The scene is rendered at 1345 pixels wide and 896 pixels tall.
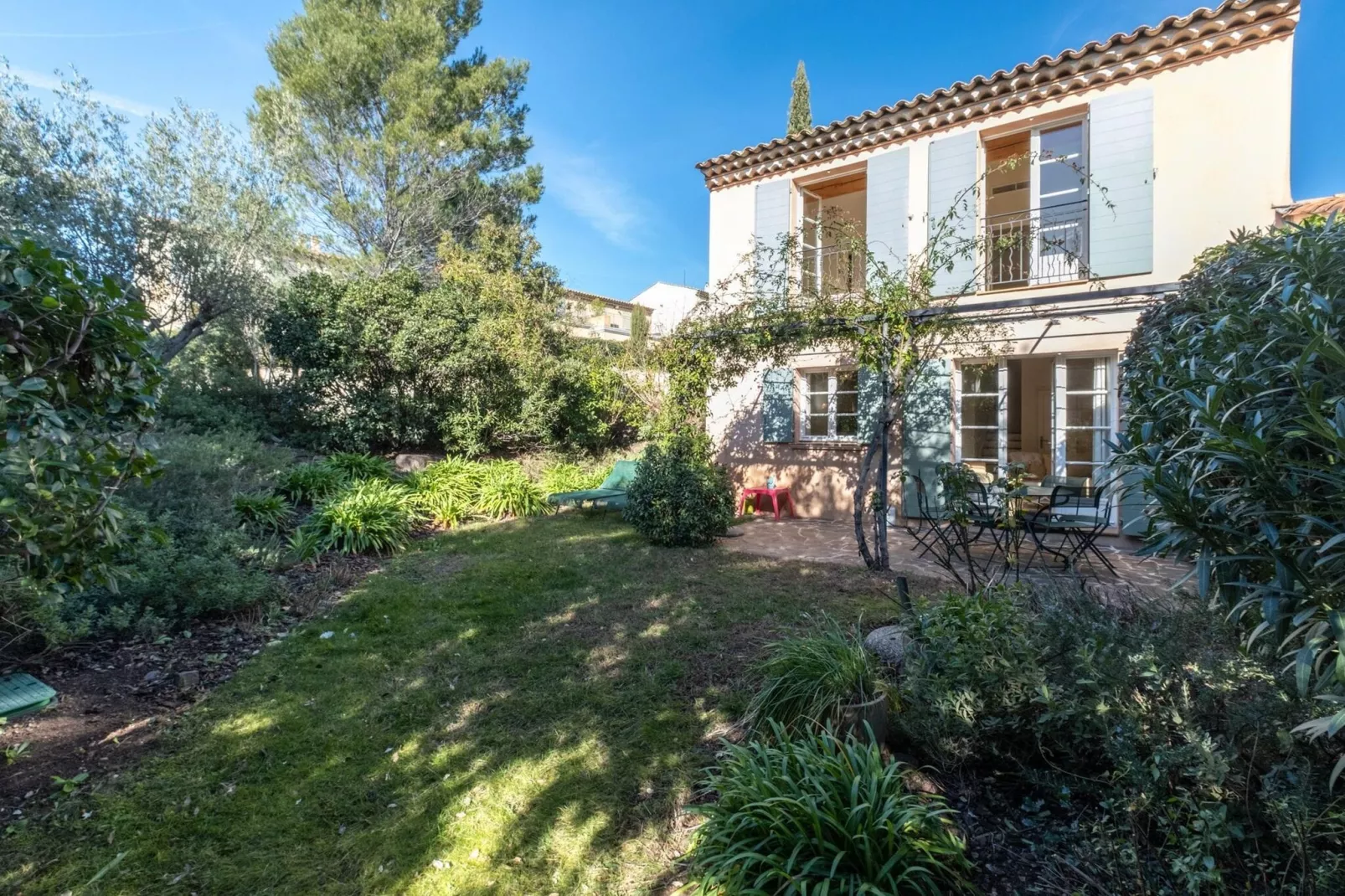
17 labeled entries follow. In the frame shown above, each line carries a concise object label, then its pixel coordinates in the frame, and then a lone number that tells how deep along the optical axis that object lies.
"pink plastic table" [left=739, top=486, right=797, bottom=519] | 9.14
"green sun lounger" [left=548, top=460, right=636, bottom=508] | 8.81
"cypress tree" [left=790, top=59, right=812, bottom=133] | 14.30
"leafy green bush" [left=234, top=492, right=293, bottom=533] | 6.19
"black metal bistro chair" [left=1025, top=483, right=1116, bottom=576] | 5.33
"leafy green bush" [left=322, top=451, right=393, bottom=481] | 8.92
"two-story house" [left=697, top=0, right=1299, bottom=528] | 6.41
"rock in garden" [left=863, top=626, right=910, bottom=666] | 3.14
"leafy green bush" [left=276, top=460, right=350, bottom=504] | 7.64
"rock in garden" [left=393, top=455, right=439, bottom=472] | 10.49
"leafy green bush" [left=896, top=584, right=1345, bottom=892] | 1.52
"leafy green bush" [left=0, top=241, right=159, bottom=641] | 1.92
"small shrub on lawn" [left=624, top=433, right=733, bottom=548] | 6.89
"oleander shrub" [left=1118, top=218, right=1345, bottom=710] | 1.23
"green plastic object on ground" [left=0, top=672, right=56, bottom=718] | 2.44
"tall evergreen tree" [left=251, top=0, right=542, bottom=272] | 13.09
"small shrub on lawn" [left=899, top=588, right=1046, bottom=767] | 2.19
